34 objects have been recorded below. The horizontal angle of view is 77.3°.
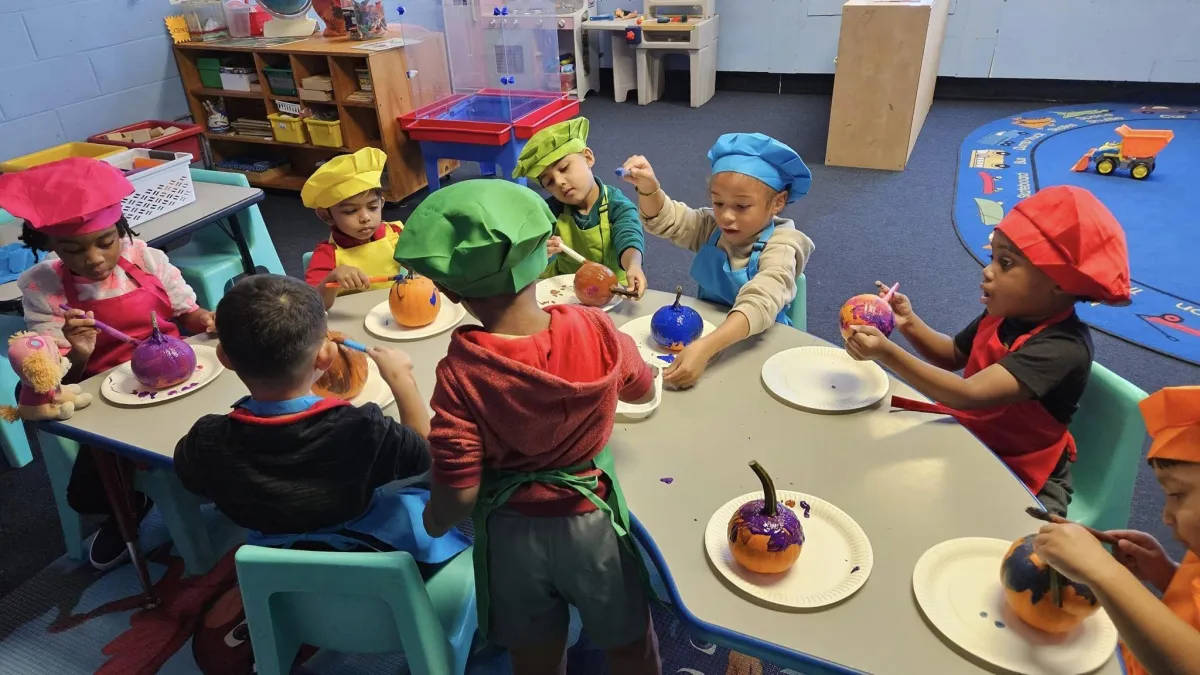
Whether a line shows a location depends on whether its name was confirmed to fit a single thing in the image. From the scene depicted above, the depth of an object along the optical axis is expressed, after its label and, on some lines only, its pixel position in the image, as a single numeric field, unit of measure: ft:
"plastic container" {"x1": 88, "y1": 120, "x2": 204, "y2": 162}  13.12
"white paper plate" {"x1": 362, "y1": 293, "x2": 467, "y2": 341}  5.82
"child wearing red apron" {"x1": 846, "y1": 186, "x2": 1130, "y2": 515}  4.40
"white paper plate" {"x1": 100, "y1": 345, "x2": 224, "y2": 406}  5.18
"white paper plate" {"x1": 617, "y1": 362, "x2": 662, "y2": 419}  4.68
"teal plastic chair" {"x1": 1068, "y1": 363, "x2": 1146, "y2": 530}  4.61
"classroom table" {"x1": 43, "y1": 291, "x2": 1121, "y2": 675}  3.29
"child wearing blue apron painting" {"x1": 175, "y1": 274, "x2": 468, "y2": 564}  3.93
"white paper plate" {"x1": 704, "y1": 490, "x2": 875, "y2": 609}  3.46
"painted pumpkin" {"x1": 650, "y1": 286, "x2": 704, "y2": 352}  5.28
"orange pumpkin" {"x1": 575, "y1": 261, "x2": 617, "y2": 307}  5.92
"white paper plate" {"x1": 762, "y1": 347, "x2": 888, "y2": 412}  4.75
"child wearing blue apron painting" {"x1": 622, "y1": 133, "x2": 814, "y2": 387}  5.35
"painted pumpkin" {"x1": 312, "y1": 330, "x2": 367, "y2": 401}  4.98
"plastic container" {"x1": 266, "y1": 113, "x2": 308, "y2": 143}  15.38
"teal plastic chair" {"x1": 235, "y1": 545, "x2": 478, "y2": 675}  3.63
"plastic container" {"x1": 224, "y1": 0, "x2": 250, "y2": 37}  15.87
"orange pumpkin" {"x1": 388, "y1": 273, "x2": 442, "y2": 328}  5.85
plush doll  4.91
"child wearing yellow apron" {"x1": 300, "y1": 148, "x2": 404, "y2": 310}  6.54
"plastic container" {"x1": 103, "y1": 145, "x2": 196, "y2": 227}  8.54
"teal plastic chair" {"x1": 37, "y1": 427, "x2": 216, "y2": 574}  6.23
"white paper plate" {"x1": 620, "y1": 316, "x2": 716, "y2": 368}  5.25
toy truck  14.34
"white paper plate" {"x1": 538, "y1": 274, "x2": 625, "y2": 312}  6.14
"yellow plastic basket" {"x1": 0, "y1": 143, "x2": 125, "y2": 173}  11.20
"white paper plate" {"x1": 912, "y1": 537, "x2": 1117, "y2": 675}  3.09
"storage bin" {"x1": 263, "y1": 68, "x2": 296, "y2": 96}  15.28
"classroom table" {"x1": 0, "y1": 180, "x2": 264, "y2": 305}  8.22
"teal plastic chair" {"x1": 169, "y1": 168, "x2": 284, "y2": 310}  9.14
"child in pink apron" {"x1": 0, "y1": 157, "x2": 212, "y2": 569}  5.58
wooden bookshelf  14.37
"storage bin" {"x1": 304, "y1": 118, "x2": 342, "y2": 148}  14.97
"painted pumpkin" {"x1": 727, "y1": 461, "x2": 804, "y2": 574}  3.47
